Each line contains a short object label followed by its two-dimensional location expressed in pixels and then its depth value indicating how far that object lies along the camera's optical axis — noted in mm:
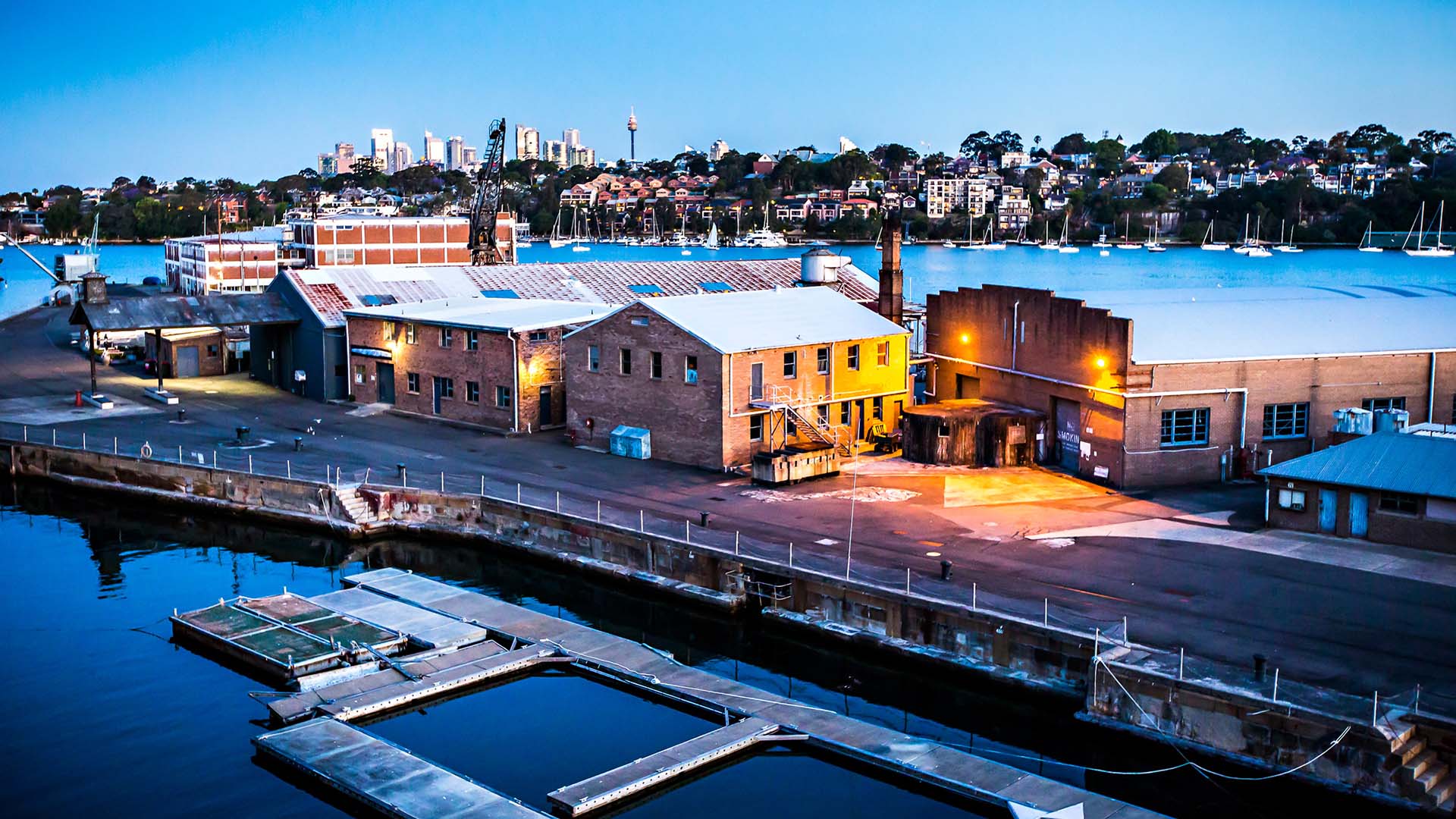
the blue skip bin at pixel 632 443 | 44094
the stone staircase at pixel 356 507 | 40688
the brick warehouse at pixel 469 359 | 49250
